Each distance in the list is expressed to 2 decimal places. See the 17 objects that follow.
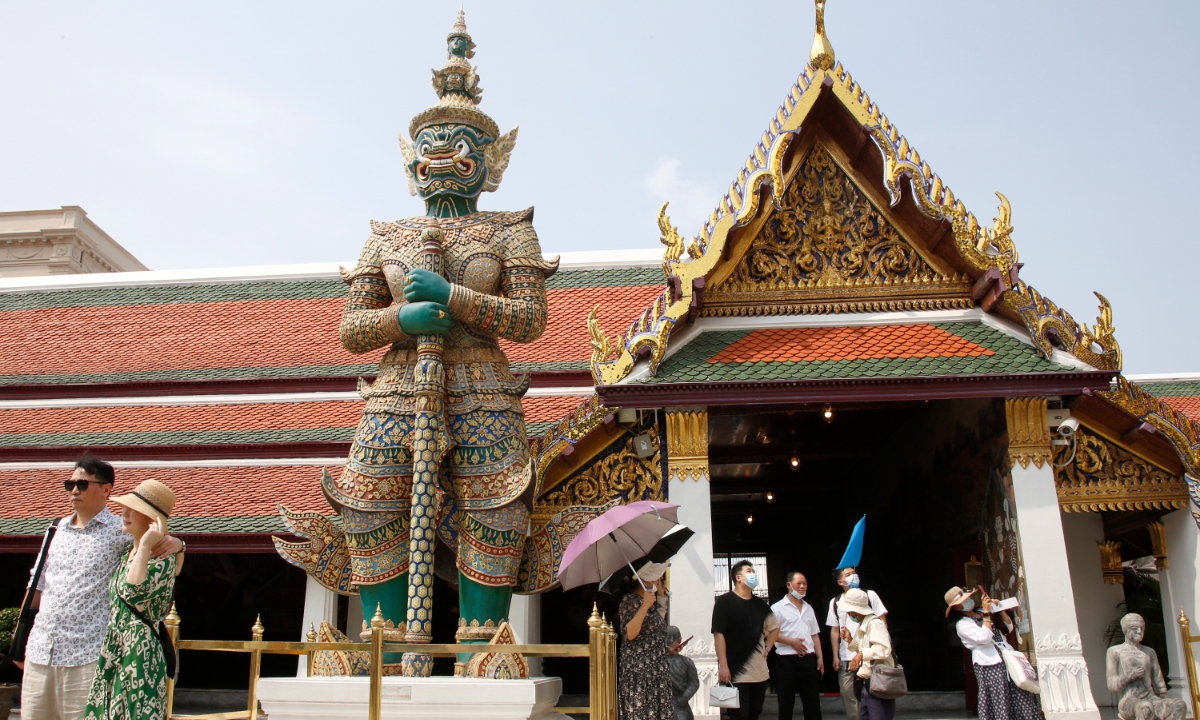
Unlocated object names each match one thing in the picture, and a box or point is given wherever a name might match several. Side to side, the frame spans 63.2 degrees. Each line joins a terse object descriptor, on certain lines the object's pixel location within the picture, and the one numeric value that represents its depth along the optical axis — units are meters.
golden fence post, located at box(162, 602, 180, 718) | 4.14
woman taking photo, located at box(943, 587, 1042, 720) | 5.32
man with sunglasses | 3.79
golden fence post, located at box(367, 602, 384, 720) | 3.76
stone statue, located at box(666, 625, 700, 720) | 5.23
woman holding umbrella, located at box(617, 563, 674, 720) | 4.26
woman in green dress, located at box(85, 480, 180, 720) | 3.54
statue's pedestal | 4.24
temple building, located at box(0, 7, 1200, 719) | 6.32
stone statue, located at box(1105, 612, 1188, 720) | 5.68
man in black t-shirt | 5.41
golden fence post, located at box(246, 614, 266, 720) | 4.30
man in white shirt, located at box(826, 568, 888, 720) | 5.39
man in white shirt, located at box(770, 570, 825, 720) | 5.61
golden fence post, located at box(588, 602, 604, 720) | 3.77
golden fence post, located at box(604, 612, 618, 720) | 3.82
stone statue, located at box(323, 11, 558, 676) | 5.14
